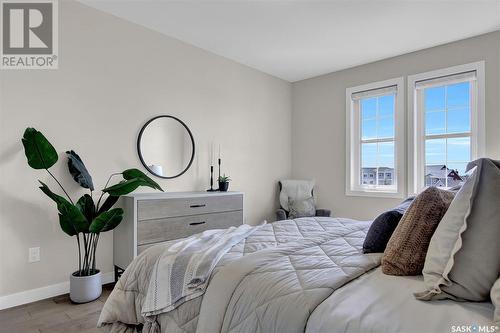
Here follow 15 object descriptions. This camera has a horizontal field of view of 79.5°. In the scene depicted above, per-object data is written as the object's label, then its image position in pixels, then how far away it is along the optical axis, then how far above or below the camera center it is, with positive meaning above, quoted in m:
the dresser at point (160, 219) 2.66 -0.51
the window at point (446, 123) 3.33 +0.51
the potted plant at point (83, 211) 2.28 -0.37
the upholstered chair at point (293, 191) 4.36 -0.37
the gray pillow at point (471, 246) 0.96 -0.27
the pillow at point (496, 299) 0.82 -0.38
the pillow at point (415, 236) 1.21 -0.29
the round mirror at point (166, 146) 3.23 +0.22
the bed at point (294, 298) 0.91 -0.45
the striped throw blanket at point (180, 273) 1.34 -0.50
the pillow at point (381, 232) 1.50 -0.33
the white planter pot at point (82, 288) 2.46 -1.01
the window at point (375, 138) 3.85 +0.38
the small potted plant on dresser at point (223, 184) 3.63 -0.22
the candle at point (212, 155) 3.85 +0.14
